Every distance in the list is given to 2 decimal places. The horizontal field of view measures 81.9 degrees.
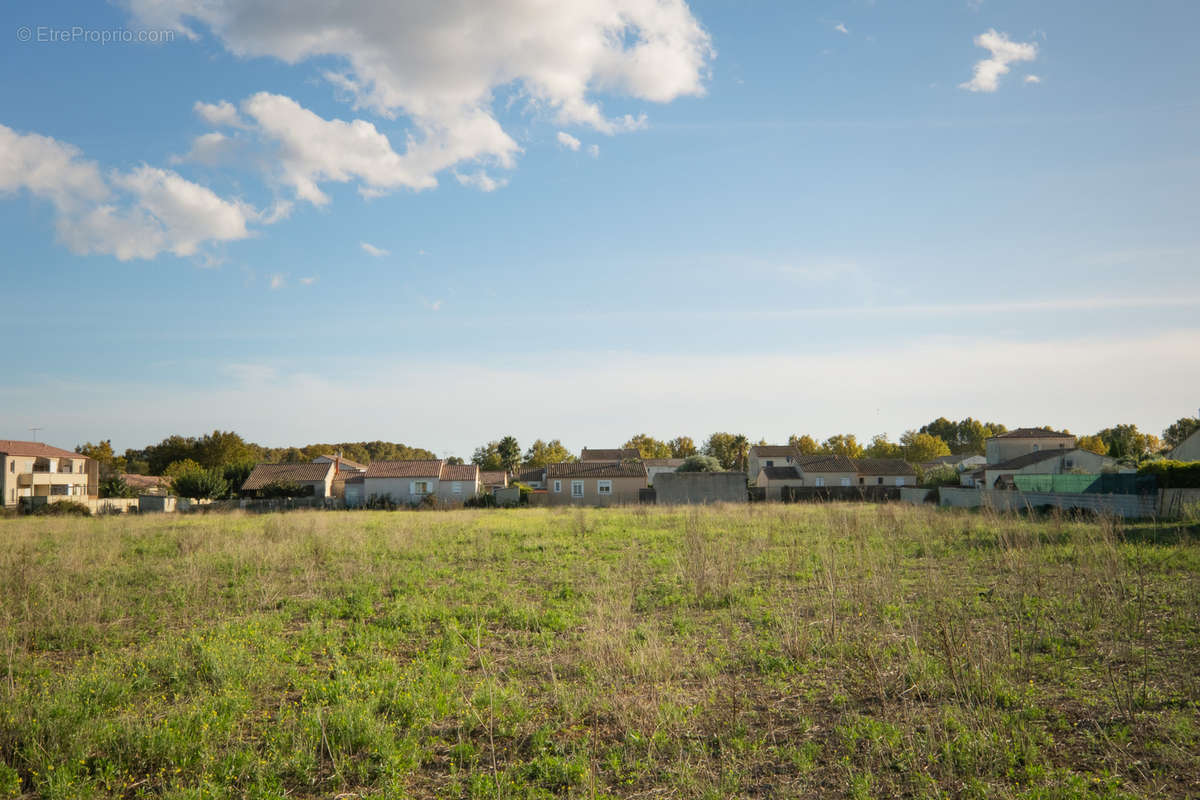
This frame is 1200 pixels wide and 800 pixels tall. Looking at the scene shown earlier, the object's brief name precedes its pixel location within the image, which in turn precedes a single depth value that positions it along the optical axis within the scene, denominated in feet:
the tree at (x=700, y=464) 188.55
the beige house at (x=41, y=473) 173.88
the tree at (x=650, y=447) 340.59
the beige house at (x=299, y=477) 175.63
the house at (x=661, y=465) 263.92
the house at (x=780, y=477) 193.98
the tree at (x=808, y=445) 333.01
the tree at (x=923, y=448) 320.09
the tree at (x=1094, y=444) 318.65
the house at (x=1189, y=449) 108.78
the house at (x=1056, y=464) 174.60
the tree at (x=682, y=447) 335.20
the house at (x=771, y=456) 227.44
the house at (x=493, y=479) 189.59
